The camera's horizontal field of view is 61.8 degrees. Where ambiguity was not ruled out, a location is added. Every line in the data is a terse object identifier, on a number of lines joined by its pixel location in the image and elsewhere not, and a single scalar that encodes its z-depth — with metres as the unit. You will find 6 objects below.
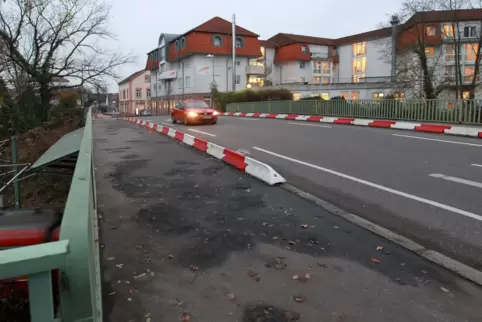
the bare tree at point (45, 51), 31.67
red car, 21.62
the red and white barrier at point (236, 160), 7.64
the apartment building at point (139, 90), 88.25
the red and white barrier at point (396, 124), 14.66
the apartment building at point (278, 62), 58.66
